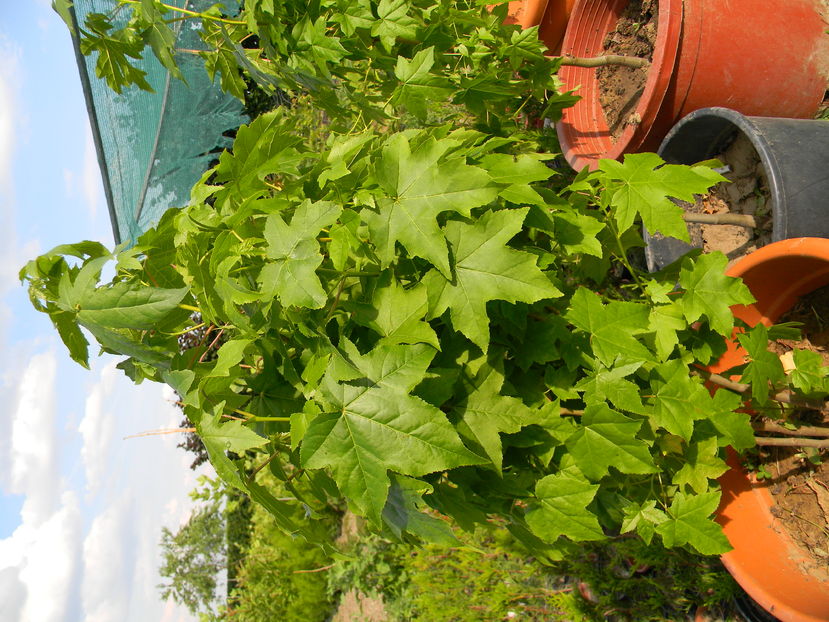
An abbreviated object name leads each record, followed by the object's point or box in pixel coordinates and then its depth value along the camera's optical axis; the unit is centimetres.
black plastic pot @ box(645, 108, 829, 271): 169
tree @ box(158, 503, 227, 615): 789
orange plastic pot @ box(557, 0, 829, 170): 210
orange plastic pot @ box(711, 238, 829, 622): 162
